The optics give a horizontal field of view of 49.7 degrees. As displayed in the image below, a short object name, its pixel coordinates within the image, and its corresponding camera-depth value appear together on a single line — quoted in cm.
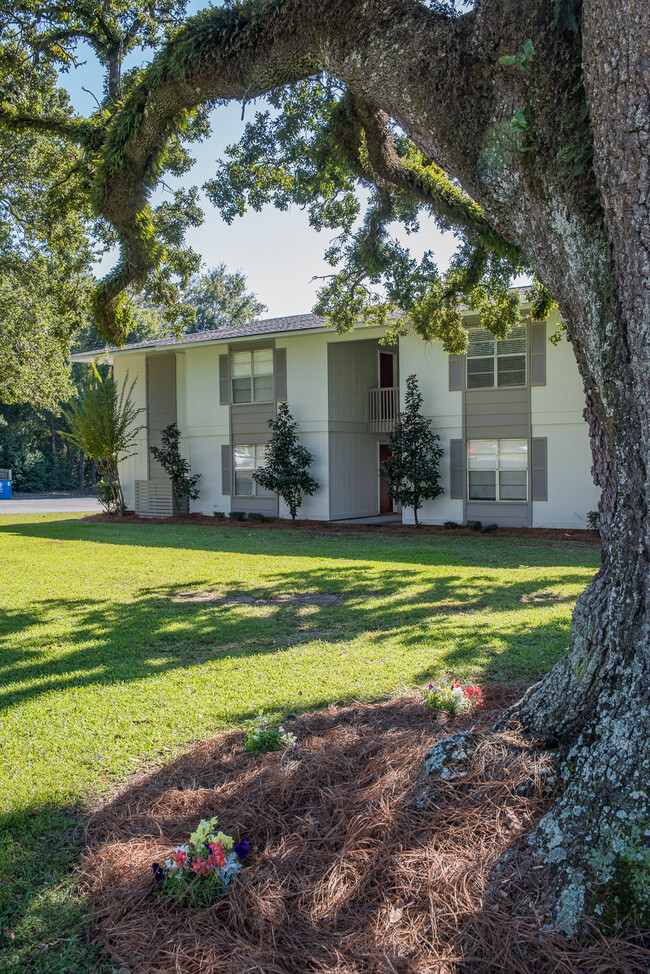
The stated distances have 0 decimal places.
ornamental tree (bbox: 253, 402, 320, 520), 1962
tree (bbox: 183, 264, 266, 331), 5606
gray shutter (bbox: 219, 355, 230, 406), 2227
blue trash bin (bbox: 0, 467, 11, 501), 3862
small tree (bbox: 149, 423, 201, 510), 2252
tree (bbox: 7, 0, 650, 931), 258
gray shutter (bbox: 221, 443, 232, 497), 2238
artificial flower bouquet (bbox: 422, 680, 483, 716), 397
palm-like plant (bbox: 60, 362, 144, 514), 2166
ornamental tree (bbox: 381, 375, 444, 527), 1808
